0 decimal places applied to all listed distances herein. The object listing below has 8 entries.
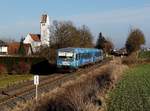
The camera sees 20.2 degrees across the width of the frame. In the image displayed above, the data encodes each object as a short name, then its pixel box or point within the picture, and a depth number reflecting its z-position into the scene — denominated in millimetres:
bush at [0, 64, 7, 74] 49031
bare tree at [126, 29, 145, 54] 116312
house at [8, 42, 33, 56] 111050
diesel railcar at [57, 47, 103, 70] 46656
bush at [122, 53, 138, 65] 74000
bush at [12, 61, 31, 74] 49562
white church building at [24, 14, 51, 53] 133575
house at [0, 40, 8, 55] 118156
